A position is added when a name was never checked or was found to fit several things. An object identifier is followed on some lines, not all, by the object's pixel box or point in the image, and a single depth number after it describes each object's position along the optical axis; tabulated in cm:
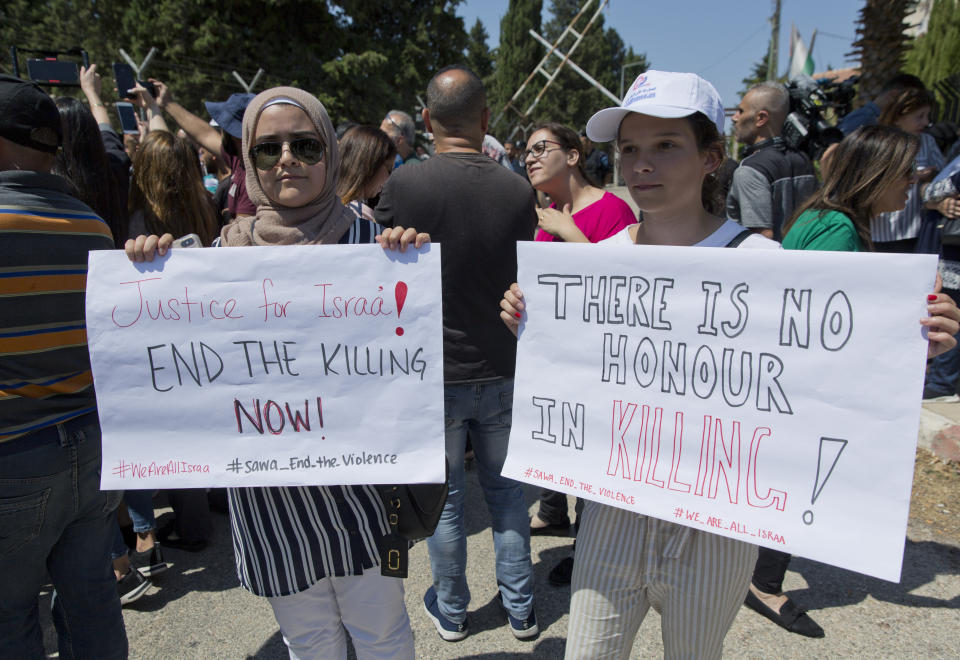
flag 1756
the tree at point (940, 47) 891
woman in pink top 279
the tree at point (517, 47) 5416
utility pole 1719
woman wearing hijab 158
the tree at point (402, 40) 2469
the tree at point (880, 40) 848
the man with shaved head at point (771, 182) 368
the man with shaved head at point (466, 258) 214
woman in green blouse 229
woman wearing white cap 143
